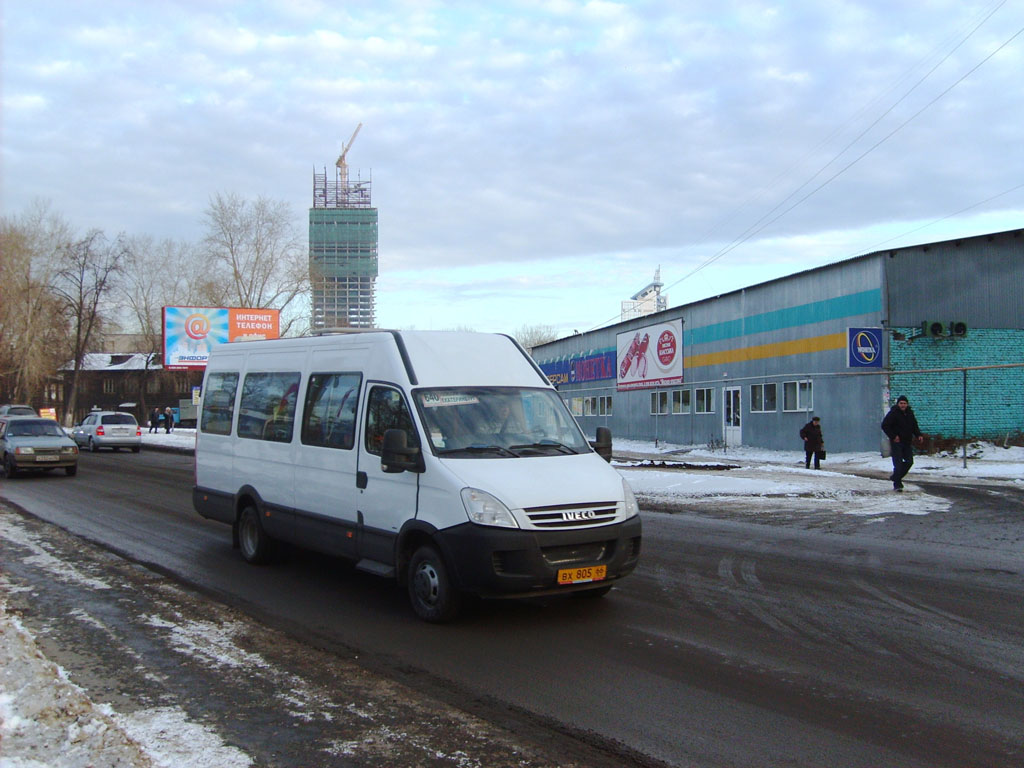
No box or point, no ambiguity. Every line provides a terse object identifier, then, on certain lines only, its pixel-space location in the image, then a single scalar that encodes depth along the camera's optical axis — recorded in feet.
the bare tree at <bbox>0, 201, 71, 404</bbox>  183.83
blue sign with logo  85.56
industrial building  85.71
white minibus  21.12
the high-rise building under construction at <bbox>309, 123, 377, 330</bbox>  217.23
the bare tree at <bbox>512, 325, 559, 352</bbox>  434.30
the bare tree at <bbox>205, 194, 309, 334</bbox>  211.41
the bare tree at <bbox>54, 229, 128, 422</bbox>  199.72
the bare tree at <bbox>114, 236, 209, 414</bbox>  229.04
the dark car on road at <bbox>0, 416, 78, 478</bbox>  68.64
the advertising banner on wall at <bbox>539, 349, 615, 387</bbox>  147.02
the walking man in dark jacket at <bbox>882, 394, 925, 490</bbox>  53.11
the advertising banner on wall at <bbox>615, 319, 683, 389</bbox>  123.75
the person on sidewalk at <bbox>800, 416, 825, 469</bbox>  75.00
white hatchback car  114.42
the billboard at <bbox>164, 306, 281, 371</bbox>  146.92
